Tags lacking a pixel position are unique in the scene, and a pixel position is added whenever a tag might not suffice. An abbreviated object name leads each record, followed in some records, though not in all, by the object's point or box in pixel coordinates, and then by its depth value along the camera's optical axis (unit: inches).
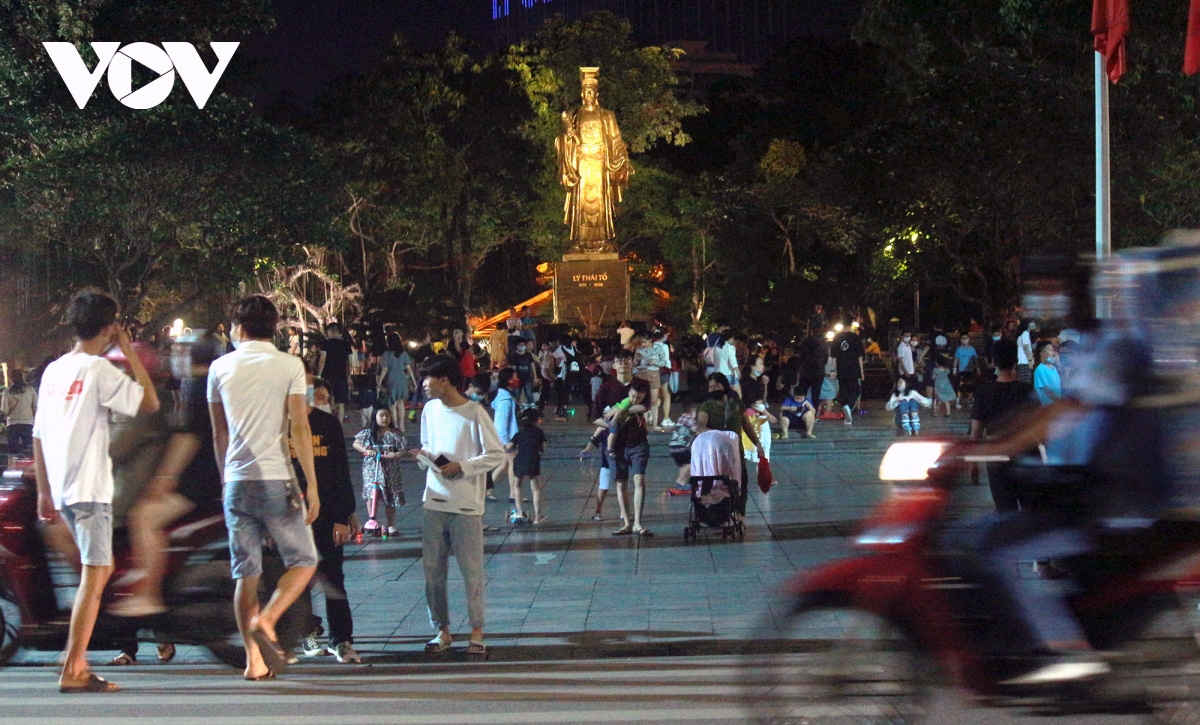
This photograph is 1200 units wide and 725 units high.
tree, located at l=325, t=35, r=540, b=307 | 1831.9
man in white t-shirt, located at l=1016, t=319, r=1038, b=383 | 885.2
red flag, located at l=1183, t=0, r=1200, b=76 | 608.4
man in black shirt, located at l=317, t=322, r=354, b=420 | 898.1
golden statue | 1569.9
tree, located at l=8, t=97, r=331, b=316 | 1051.3
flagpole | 634.8
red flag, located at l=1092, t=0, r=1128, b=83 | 647.8
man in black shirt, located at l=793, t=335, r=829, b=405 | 960.9
